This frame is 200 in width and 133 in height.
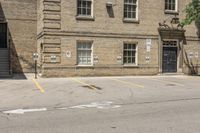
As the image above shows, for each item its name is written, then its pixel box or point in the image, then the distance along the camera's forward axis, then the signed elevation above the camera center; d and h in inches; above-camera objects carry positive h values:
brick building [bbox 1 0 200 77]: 571.8 +68.4
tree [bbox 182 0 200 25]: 597.6 +141.3
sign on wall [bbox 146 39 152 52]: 630.3 +50.0
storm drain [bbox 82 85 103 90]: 420.8 -55.6
